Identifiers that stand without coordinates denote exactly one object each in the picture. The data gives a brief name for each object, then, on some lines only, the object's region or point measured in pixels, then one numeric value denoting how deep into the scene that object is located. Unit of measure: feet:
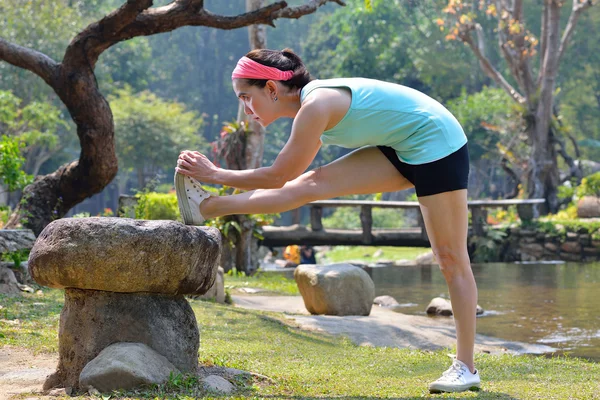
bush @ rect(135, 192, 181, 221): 48.79
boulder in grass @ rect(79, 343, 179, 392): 12.84
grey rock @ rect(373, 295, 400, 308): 41.29
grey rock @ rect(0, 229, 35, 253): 28.02
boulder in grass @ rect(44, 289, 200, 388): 13.73
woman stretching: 13.41
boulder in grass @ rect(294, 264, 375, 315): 32.32
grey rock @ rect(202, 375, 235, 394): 13.57
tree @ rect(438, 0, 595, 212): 79.20
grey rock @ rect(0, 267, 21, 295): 26.53
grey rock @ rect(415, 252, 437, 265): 76.21
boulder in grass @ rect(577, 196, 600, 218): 75.61
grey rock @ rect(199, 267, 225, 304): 31.55
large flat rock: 12.98
